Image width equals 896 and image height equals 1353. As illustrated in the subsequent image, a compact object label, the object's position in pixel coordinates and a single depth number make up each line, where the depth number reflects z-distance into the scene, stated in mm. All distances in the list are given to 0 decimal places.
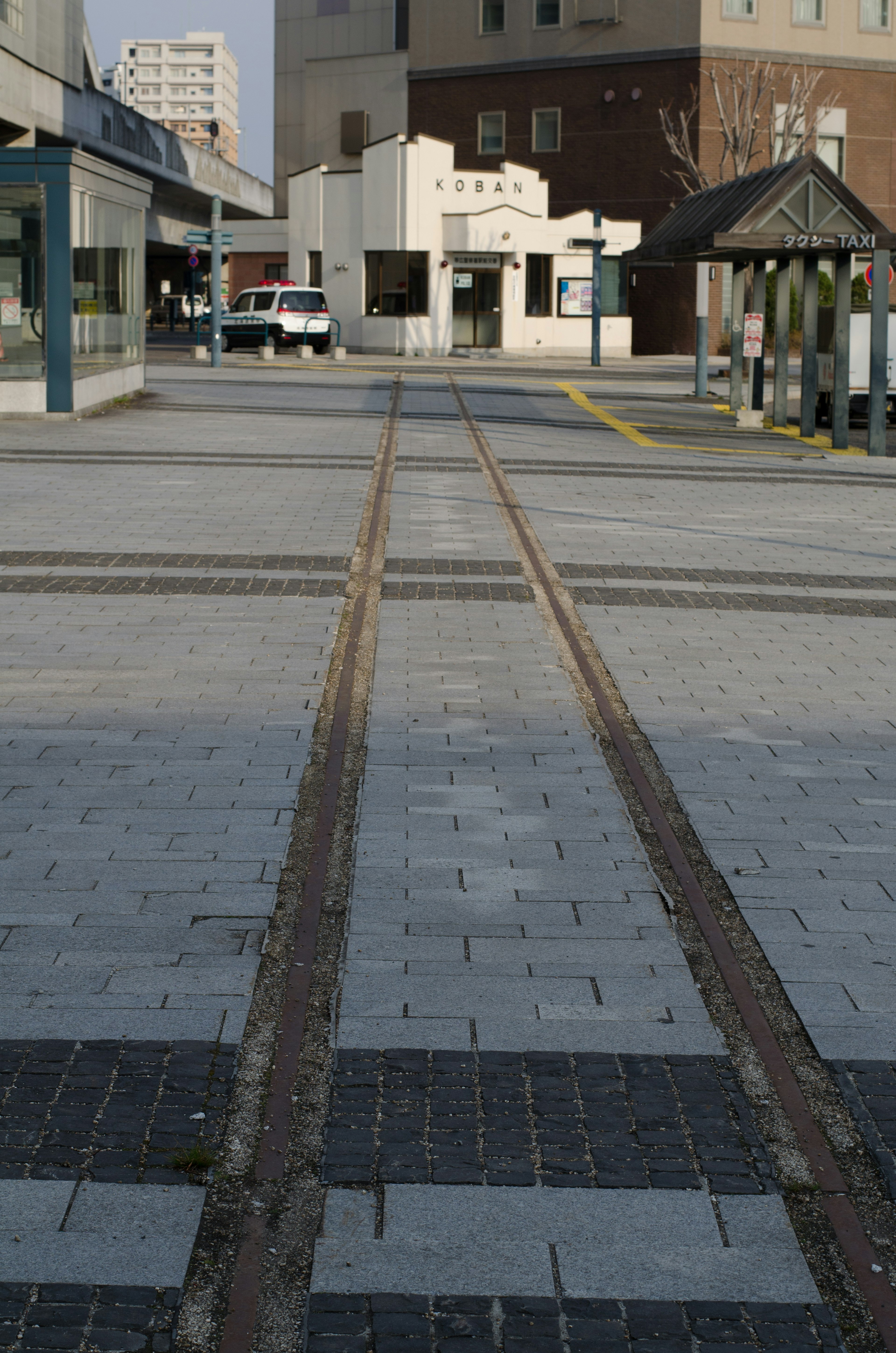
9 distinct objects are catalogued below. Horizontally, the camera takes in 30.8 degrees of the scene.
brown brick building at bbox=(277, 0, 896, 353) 53812
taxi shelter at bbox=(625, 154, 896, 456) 20672
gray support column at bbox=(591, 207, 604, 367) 45438
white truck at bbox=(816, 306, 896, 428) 24234
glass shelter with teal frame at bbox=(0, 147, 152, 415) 21203
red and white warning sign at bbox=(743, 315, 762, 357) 24297
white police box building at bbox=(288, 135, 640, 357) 50125
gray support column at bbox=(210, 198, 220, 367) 37656
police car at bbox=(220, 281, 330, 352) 46969
